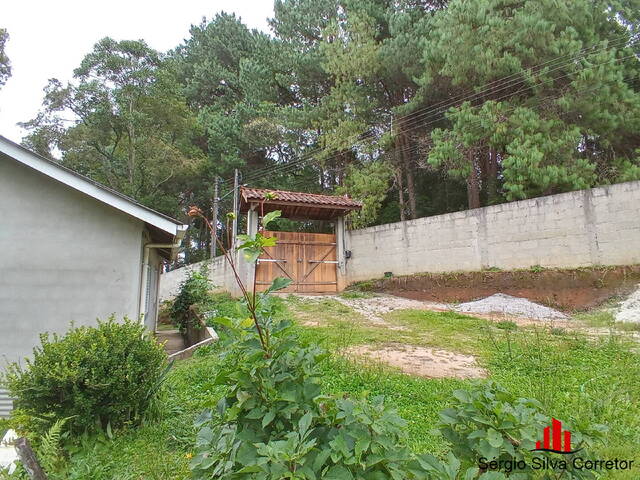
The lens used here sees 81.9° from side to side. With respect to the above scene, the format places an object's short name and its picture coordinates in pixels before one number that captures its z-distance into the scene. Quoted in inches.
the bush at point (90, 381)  109.3
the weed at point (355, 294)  441.3
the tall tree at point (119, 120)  669.3
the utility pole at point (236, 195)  611.5
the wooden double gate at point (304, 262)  464.8
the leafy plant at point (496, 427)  45.6
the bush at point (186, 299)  385.1
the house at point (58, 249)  194.2
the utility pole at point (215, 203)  683.3
